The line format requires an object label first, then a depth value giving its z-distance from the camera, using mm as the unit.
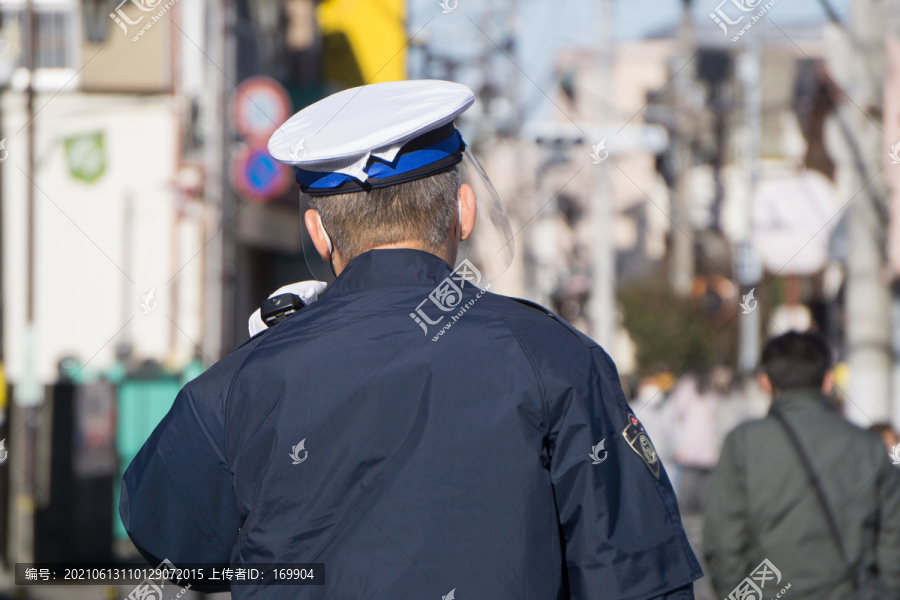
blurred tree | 27188
